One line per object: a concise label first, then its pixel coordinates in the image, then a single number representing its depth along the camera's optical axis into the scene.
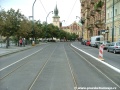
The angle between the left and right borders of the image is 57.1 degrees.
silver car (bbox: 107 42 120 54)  12.55
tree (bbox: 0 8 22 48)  17.49
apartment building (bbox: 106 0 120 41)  19.69
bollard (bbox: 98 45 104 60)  8.04
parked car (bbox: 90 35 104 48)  20.95
